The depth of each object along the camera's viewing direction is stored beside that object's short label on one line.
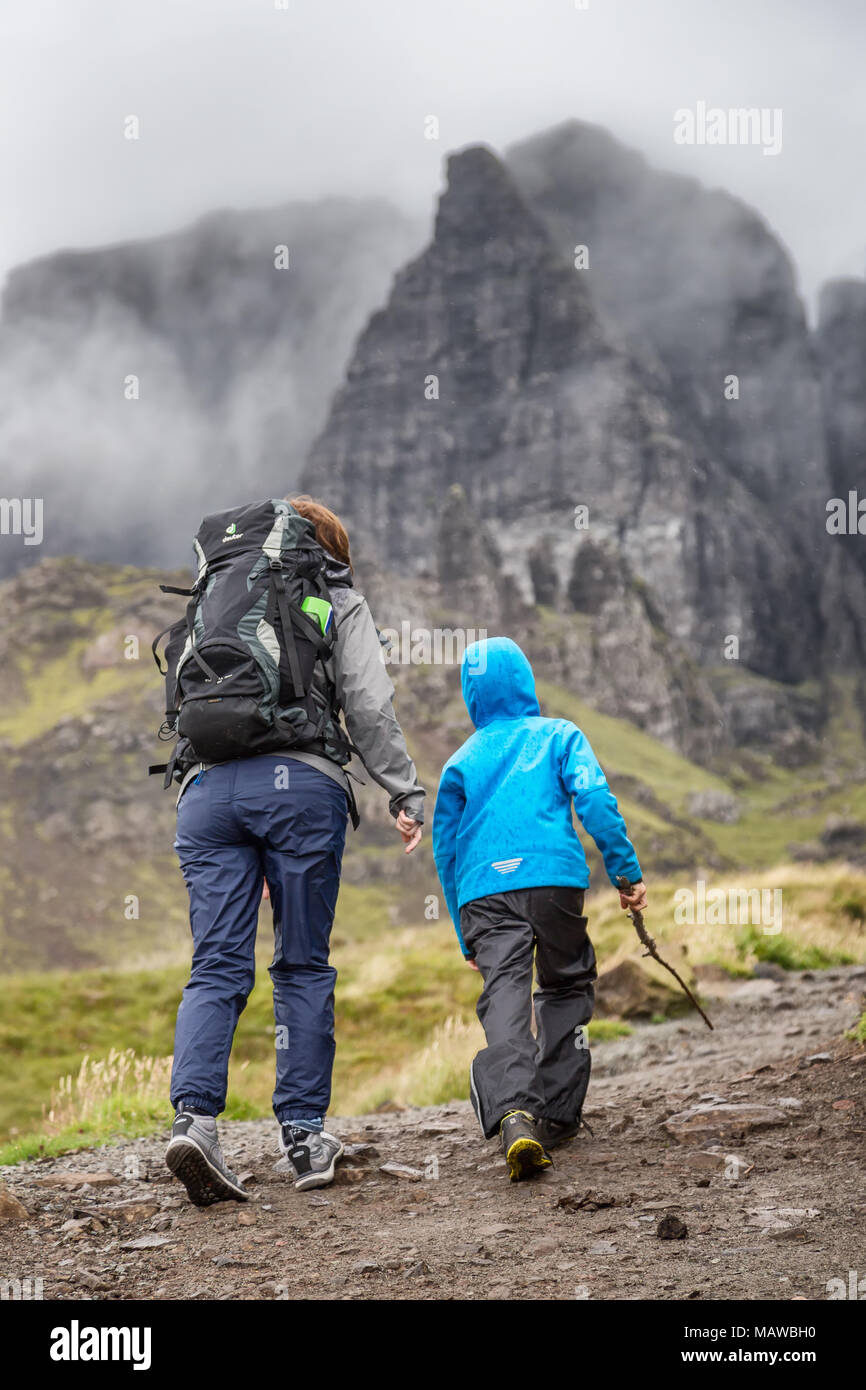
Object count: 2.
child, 5.18
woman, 4.74
